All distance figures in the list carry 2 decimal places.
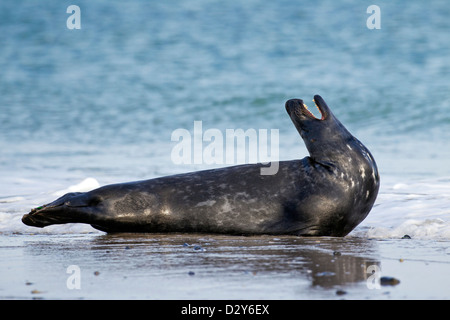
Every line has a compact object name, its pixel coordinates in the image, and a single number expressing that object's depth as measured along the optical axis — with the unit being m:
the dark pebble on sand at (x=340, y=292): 6.23
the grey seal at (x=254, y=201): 10.74
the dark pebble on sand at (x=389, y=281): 6.70
